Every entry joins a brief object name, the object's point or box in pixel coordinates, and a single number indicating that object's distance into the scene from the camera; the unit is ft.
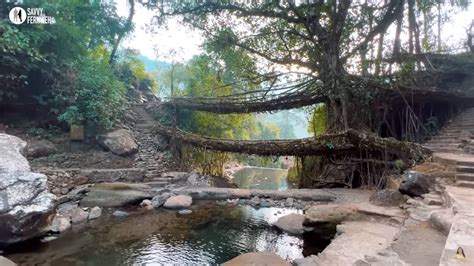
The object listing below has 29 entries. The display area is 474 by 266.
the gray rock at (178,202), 19.65
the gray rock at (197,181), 25.10
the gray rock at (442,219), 8.84
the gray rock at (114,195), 19.10
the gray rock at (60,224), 14.66
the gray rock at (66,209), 16.64
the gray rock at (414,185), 13.19
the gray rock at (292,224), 15.15
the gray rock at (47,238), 13.41
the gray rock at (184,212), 18.52
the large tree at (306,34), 22.35
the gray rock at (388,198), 13.57
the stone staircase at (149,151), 25.64
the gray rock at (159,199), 20.06
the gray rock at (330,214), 13.02
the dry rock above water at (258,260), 10.22
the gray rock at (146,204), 19.60
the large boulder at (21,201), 12.30
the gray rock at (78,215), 16.24
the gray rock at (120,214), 17.65
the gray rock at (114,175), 22.34
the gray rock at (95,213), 16.98
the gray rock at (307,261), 8.65
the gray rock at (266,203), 20.66
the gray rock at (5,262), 9.89
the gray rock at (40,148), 22.44
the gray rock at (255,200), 21.01
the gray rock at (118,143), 26.55
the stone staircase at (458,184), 6.13
